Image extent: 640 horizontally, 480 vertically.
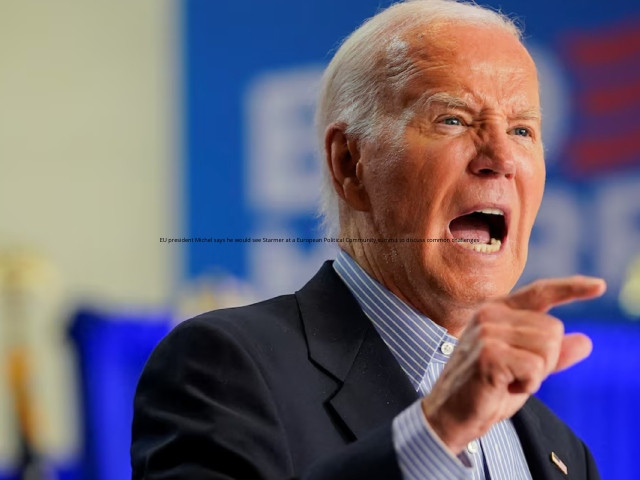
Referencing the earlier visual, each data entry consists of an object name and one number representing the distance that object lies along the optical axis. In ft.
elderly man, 9.34
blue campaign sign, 32.55
